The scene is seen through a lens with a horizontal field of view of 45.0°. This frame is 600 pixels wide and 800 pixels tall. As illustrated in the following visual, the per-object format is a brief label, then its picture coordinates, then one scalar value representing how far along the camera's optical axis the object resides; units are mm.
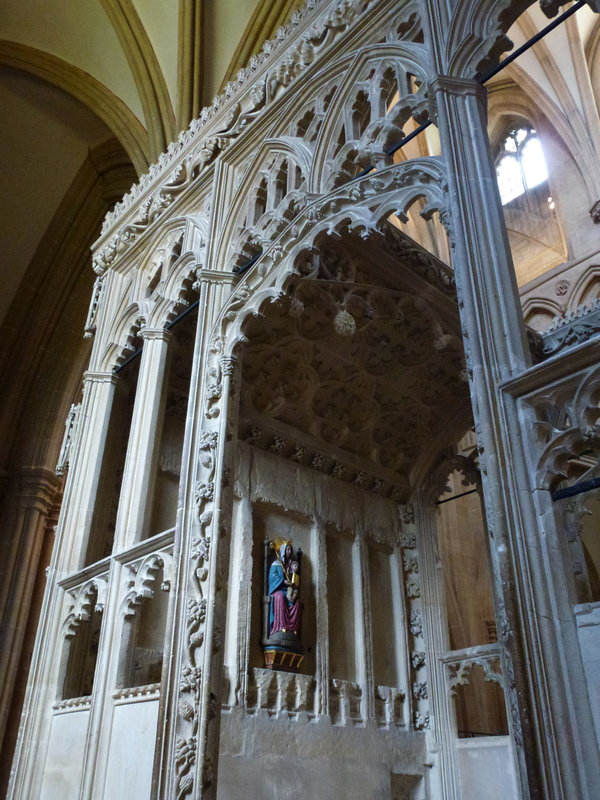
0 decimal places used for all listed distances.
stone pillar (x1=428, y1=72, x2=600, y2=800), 2803
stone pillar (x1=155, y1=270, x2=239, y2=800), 4727
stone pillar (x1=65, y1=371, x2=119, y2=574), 7262
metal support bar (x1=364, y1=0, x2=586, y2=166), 4621
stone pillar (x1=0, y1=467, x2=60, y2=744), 13734
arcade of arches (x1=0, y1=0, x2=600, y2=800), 3385
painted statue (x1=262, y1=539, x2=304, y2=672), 7086
